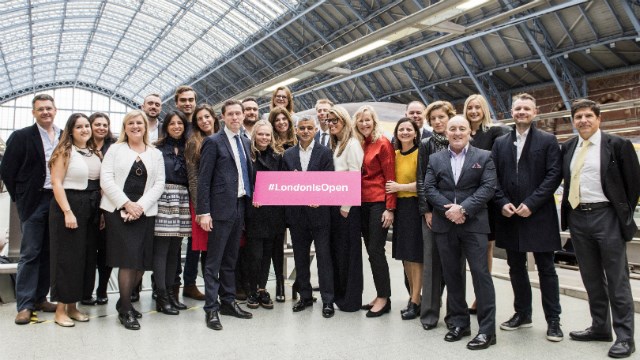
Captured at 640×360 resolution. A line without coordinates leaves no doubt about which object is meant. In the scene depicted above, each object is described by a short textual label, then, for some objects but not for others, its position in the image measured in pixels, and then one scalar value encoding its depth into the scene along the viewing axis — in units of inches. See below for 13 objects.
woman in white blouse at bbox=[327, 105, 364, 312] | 163.8
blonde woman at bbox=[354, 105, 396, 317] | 158.9
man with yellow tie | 127.4
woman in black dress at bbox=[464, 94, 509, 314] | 155.6
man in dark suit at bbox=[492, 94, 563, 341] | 136.7
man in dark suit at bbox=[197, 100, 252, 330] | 149.6
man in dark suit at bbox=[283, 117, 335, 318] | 162.7
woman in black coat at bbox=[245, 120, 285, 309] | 165.6
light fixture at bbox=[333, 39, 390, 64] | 290.8
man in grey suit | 132.8
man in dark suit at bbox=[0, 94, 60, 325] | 150.0
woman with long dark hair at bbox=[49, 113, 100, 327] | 142.3
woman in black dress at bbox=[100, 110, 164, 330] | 143.7
